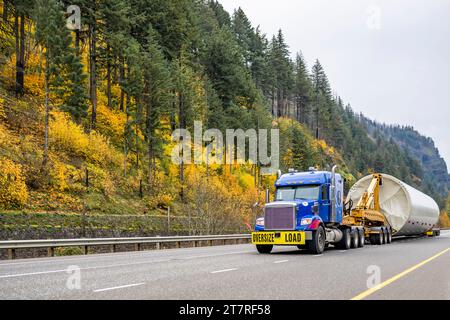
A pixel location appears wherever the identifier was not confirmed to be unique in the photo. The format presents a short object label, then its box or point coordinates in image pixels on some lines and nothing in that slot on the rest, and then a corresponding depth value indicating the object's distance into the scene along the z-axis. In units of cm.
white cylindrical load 2853
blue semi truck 1809
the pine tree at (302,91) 11800
